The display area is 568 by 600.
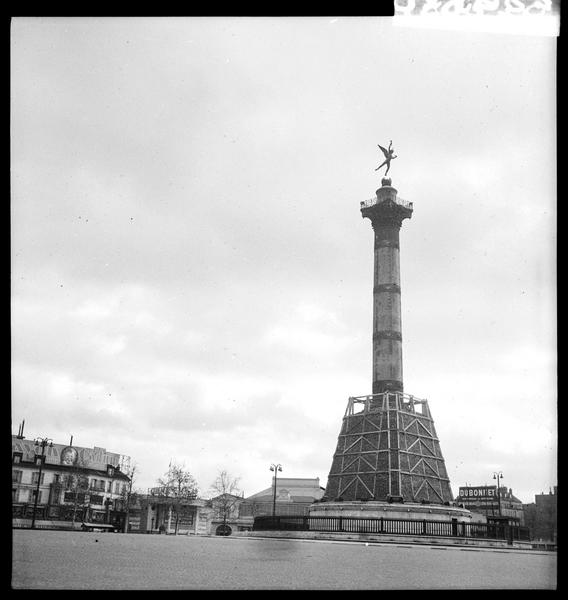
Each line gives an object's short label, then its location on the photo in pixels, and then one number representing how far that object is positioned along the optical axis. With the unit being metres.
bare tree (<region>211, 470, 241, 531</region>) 73.06
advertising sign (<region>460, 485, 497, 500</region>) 94.62
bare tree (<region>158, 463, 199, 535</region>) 59.97
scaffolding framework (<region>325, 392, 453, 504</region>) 43.44
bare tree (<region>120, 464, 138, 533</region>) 61.25
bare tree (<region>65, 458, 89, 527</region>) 62.35
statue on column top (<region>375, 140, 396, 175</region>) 54.03
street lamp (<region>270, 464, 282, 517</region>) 47.28
